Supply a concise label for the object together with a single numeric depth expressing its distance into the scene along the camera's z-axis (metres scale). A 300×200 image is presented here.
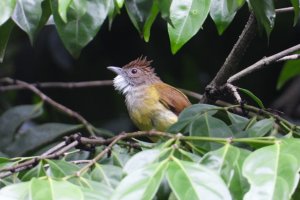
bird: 9.91
